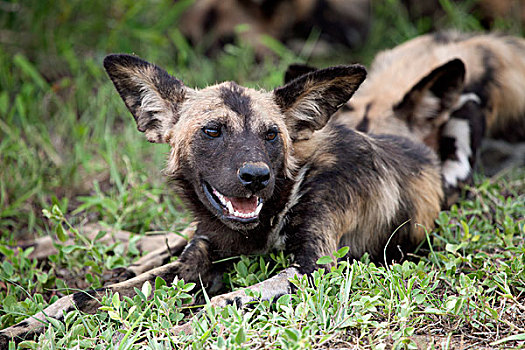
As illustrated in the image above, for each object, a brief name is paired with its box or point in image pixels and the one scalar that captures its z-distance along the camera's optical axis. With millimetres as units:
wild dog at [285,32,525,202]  9617
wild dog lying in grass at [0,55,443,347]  5949
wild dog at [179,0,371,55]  13992
